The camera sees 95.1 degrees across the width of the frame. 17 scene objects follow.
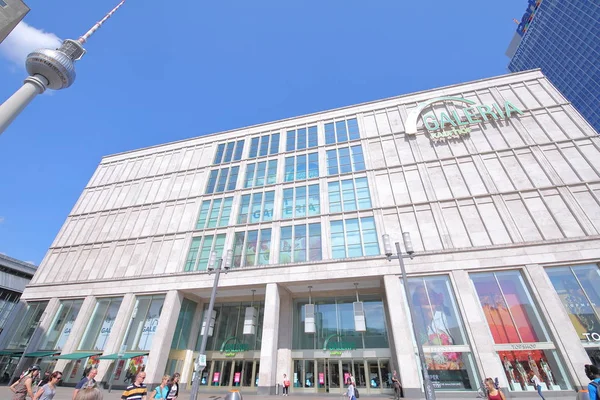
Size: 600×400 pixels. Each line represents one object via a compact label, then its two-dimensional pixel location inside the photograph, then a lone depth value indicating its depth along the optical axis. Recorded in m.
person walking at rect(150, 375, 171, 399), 8.43
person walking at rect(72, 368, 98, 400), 8.36
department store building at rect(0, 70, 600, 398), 18.33
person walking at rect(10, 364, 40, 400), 7.47
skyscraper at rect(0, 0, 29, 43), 20.15
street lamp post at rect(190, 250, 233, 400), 12.08
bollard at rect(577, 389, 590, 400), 5.73
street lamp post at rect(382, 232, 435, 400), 10.30
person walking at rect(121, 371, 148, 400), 7.13
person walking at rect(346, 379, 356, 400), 14.36
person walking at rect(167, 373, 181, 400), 10.04
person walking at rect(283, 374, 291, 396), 20.44
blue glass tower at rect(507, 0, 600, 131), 69.19
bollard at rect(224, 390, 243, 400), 8.77
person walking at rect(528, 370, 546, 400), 15.99
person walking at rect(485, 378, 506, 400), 6.79
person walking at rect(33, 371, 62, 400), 7.39
